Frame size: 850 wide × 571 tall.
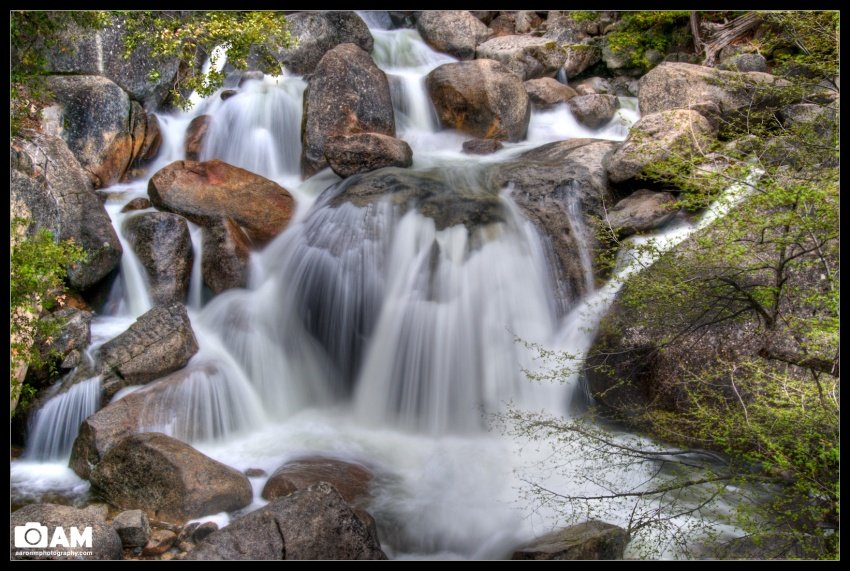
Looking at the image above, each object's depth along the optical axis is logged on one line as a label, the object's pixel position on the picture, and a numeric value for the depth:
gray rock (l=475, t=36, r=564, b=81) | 16.78
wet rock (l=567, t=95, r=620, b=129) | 14.88
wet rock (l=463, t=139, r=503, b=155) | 13.16
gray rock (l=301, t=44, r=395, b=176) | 12.75
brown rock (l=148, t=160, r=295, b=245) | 11.06
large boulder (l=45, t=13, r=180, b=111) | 11.92
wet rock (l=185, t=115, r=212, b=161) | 12.98
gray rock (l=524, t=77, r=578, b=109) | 15.46
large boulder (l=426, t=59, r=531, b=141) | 13.83
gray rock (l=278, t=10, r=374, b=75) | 15.23
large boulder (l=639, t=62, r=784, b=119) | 11.68
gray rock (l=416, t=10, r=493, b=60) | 17.61
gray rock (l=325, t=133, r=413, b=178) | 11.55
